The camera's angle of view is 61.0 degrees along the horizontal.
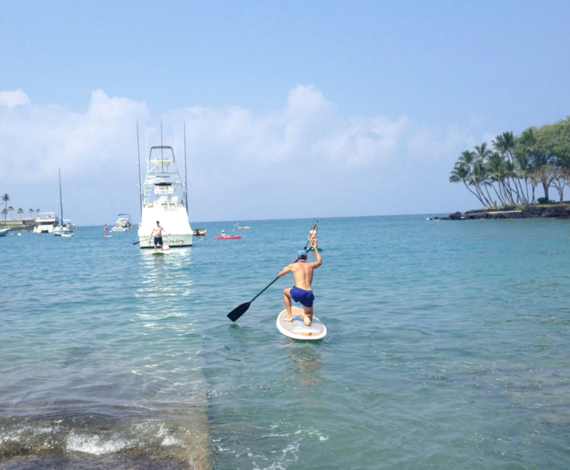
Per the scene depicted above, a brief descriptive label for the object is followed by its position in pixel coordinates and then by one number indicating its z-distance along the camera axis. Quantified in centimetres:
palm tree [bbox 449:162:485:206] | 9138
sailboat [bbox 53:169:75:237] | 8024
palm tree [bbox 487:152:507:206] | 8106
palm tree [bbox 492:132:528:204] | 7925
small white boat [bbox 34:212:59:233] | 9700
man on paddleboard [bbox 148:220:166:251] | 3234
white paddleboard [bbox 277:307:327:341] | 905
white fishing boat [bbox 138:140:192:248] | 3434
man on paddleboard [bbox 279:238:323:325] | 943
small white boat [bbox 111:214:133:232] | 10099
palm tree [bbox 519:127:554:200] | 7581
